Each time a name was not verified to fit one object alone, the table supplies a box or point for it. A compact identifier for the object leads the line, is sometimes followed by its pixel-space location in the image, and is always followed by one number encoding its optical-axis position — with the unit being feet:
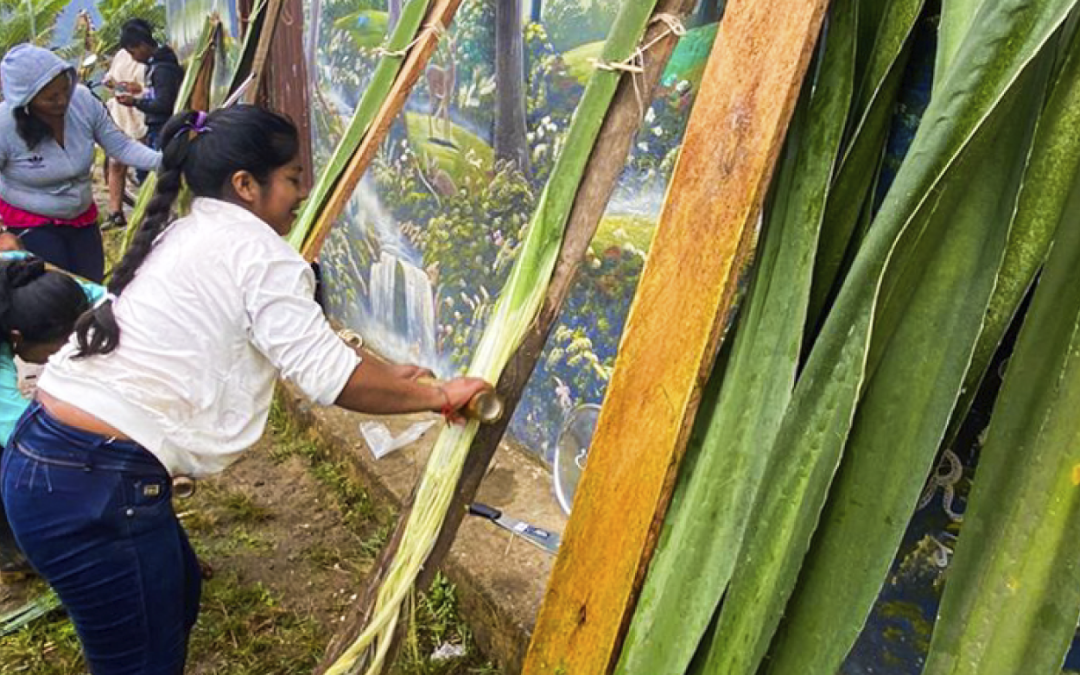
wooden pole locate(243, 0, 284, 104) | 12.88
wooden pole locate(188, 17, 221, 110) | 17.67
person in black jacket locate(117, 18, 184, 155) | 23.00
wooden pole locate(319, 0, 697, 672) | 5.38
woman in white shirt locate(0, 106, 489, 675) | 6.51
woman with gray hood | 13.02
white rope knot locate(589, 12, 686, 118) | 5.31
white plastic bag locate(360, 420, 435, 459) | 12.63
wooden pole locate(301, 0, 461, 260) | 7.35
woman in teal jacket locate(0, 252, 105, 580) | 9.06
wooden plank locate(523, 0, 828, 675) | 4.61
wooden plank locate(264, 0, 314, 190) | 16.22
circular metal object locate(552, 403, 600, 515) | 10.27
